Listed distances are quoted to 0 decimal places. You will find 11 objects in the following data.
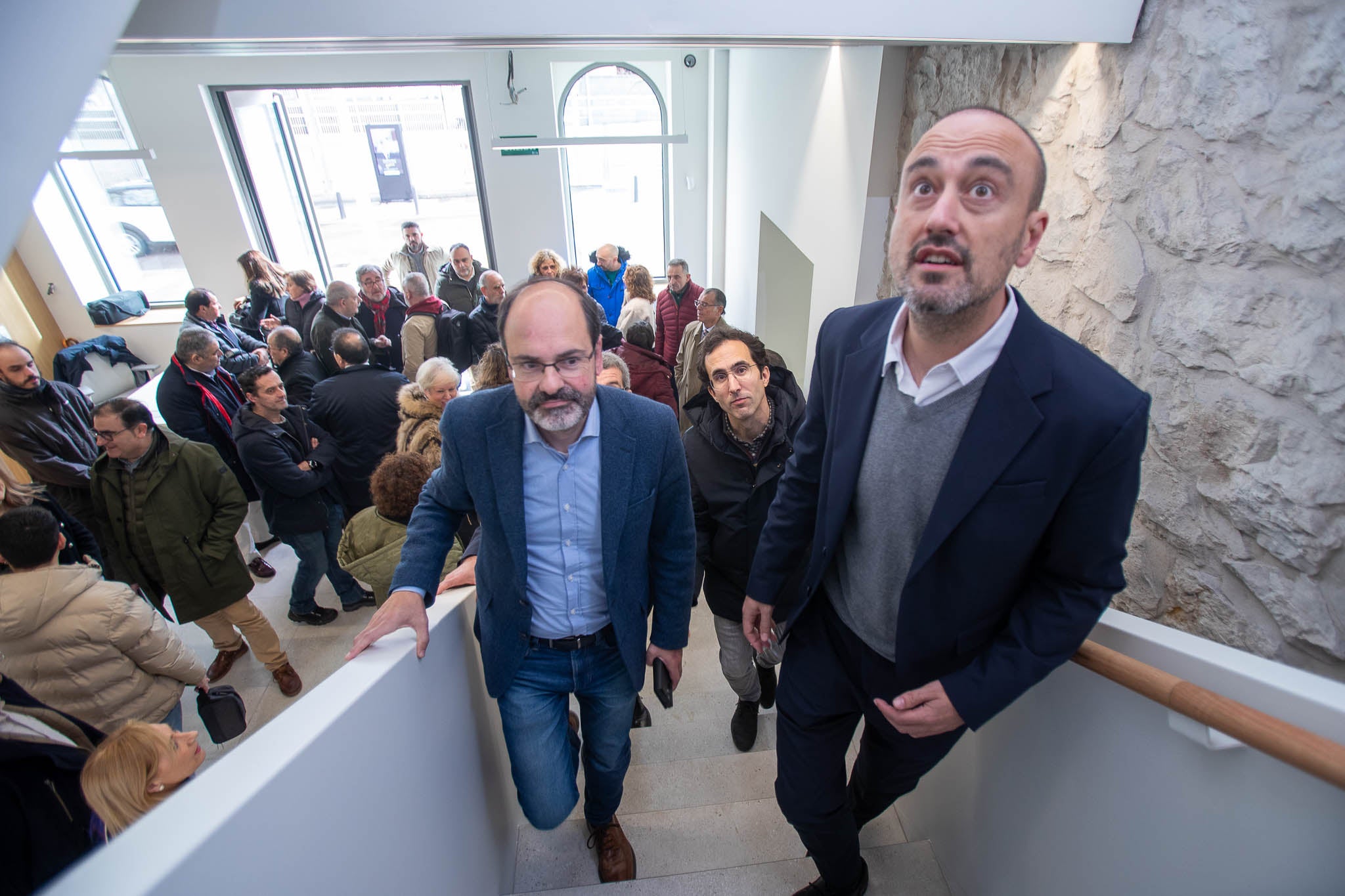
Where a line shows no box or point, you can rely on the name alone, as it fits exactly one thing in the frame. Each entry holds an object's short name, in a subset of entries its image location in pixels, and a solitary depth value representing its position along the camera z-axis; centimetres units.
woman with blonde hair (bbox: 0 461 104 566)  247
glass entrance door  764
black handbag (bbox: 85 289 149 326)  736
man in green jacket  246
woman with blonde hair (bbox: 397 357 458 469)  258
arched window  803
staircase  187
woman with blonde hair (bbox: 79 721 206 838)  129
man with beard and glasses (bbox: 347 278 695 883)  145
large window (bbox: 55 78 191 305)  703
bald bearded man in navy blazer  108
